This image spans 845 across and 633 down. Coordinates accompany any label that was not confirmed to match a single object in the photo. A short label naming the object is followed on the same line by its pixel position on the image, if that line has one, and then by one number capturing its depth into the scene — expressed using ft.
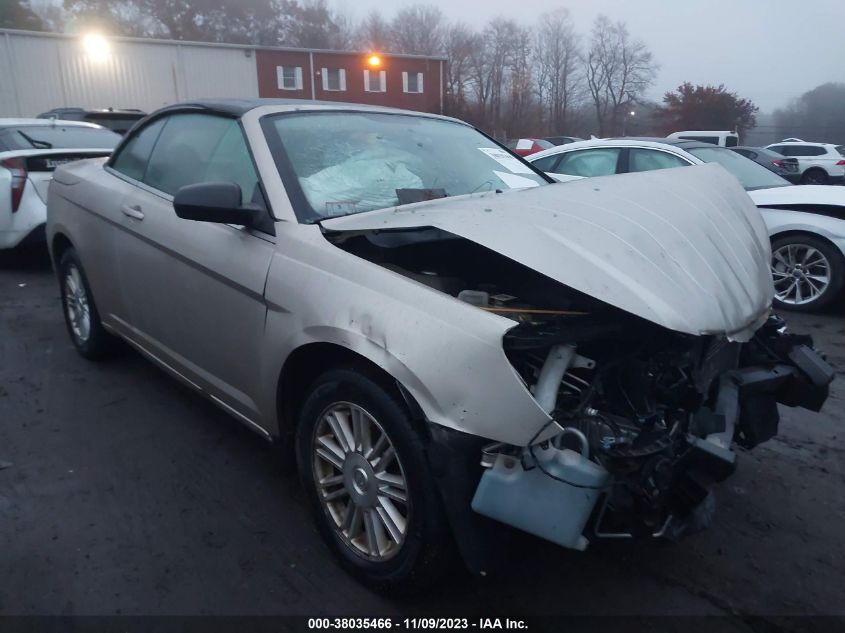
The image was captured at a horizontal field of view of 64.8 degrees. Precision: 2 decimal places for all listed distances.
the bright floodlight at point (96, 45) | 99.86
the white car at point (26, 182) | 22.03
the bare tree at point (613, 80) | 201.92
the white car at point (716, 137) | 72.18
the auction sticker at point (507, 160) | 12.18
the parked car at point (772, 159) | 49.71
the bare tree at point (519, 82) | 177.88
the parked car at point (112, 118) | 39.65
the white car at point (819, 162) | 69.15
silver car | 6.50
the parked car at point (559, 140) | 91.61
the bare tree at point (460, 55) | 180.14
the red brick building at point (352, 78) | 121.52
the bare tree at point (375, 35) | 200.03
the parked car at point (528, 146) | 66.47
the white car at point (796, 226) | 19.36
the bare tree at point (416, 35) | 193.66
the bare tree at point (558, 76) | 204.46
